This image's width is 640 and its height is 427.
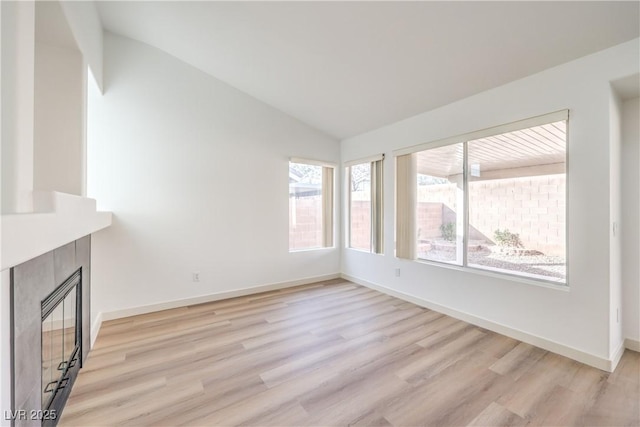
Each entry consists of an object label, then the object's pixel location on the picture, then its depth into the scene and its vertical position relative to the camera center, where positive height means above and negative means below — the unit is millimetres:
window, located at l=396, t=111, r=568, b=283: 2484 +154
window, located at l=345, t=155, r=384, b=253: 4241 +162
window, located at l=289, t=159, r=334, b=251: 4512 +152
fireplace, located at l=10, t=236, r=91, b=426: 1179 -699
